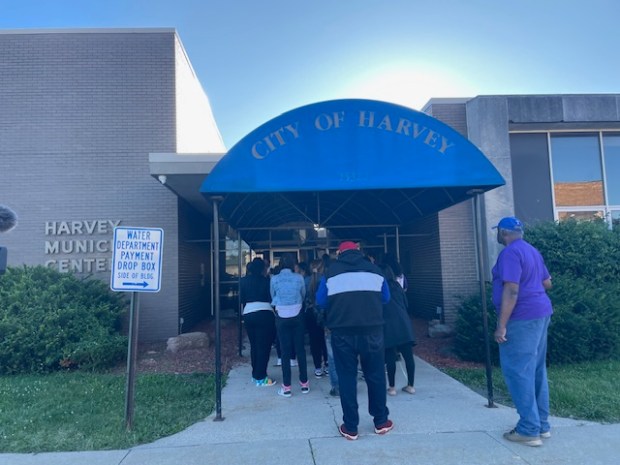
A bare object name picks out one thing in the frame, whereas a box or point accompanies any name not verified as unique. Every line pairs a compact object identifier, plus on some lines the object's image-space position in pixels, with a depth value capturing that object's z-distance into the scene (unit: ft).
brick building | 34.91
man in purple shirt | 14.88
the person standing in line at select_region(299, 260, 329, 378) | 23.98
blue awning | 18.84
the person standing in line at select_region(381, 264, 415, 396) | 19.51
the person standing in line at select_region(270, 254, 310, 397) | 21.21
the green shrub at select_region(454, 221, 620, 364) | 25.59
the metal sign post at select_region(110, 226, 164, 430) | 17.31
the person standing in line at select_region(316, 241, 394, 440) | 15.51
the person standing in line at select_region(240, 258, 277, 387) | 22.50
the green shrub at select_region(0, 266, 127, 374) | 26.22
